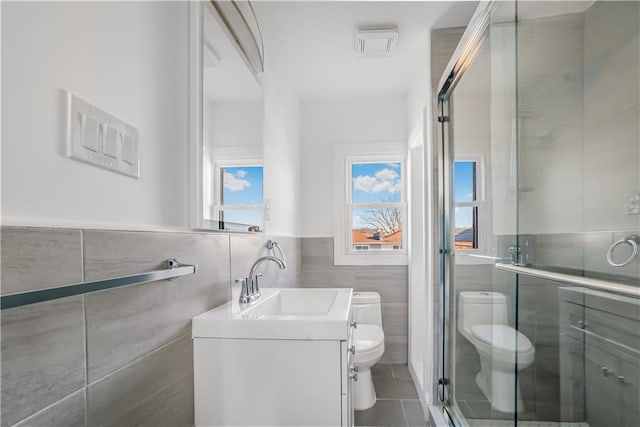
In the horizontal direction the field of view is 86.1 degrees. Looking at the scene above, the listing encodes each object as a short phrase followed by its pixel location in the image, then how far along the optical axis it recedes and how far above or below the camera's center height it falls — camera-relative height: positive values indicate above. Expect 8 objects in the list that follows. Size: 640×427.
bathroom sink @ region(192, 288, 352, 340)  1.14 -0.37
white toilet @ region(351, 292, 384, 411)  2.21 -0.92
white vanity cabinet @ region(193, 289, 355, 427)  1.13 -0.53
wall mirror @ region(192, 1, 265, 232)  1.22 +0.41
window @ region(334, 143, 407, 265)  3.19 +0.12
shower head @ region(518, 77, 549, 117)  1.55 +0.55
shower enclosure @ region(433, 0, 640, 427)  1.51 +0.03
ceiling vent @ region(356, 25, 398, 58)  2.08 +1.11
